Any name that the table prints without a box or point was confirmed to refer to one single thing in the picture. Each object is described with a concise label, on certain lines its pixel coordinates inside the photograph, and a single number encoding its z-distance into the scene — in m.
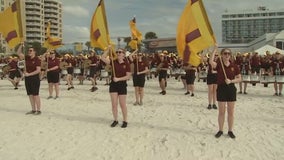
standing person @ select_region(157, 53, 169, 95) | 16.25
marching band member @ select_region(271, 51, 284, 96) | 15.29
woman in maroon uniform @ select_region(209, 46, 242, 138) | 8.12
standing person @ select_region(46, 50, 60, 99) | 14.54
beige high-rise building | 119.88
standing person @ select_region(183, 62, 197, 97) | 16.02
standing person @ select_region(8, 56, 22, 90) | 20.16
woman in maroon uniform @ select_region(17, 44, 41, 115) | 10.90
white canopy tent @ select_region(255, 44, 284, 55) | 32.13
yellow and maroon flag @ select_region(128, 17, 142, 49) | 13.03
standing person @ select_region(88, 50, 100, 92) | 18.75
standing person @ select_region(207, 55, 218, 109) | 11.77
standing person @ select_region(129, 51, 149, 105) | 12.91
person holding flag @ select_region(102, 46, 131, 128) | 9.25
